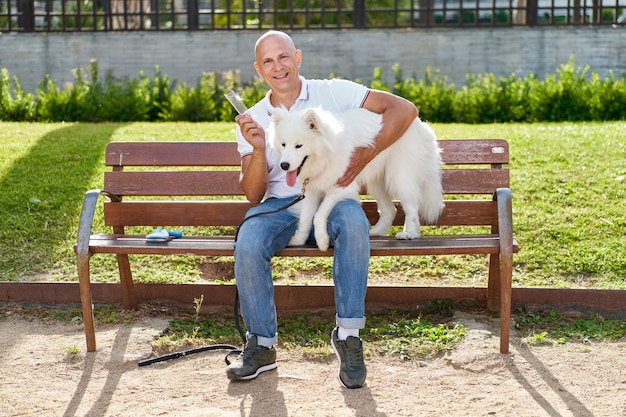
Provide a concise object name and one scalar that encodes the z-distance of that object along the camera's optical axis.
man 3.82
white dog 3.90
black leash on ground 4.10
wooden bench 4.69
